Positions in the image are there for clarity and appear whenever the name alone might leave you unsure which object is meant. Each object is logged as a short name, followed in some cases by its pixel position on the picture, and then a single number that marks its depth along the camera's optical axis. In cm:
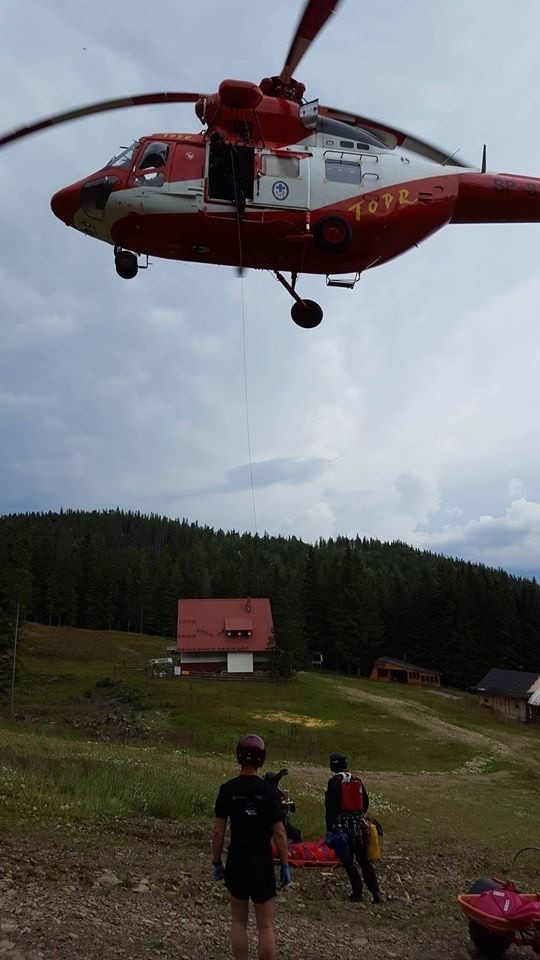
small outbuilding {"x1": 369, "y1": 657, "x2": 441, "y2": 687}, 7075
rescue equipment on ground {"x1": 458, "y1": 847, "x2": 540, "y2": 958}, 609
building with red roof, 5372
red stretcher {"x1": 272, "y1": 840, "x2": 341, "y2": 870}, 841
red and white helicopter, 1010
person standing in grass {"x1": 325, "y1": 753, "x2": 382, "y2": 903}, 810
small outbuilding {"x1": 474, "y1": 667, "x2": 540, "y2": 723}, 5219
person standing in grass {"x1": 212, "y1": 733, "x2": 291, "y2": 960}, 491
